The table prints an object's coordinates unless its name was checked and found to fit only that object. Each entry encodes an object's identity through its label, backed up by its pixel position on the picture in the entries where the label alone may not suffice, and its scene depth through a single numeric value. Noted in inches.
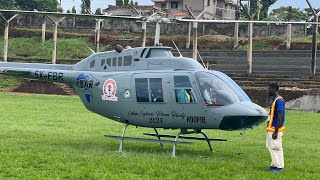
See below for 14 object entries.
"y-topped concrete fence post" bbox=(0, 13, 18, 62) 1604.2
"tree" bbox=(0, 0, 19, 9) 2706.9
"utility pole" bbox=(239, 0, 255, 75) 1373.0
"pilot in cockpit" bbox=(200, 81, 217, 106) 505.4
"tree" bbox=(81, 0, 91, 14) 3216.5
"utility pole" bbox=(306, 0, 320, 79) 1306.0
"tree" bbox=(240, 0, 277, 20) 2738.7
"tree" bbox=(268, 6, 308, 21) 2810.0
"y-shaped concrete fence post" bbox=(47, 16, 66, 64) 1582.2
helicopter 500.7
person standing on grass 452.1
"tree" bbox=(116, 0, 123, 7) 3240.7
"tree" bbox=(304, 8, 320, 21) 2809.1
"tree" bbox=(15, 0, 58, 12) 2856.8
